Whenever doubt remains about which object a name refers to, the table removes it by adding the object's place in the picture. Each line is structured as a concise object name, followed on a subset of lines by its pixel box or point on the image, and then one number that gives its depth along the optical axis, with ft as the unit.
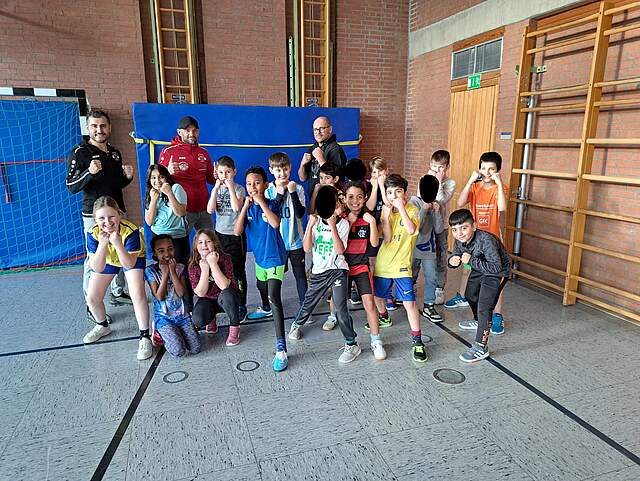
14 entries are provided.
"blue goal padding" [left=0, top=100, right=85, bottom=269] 18.34
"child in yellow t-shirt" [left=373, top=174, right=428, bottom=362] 10.11
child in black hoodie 10.02
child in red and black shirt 9.77
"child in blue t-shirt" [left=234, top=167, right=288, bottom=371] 10.11
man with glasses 12.99
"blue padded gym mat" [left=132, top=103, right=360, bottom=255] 18.51
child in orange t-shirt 11.89
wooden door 17.37
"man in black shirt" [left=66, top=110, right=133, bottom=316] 11.70
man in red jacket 12.72
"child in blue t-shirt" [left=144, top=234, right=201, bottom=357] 10.69
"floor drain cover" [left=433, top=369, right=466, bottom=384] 9.48
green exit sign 17.94
